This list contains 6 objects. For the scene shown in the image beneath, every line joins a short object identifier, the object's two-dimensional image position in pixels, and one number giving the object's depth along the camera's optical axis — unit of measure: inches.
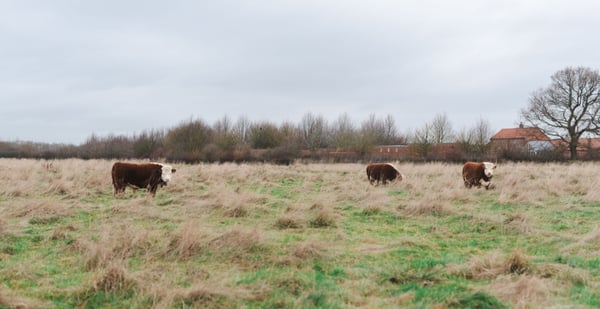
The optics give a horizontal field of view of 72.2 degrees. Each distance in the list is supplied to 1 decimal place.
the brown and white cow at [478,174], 574.9
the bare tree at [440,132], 1678.6
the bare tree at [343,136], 1820.3
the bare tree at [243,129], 2183.8
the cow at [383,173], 668.1
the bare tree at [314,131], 2241.6
